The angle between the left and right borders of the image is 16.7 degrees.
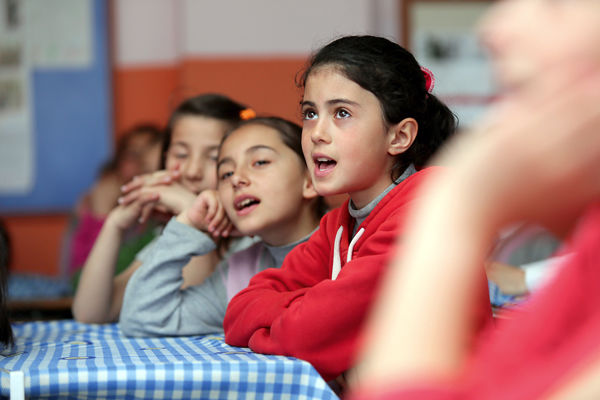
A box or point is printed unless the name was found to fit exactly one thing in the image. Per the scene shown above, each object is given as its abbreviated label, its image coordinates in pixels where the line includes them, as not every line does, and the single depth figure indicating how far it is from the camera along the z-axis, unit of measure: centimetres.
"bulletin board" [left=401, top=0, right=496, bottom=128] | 595
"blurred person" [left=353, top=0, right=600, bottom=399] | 150
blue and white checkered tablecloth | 231
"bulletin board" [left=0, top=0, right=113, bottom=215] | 578
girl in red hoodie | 246
